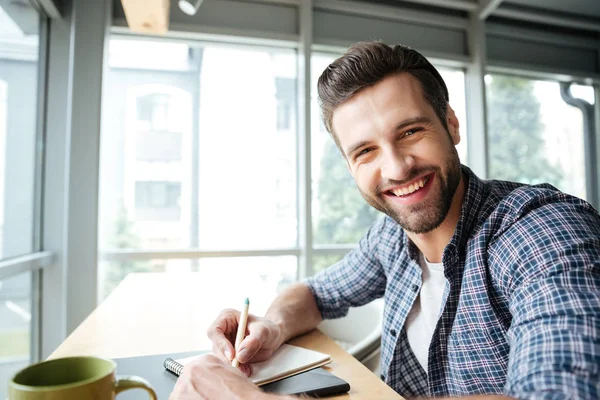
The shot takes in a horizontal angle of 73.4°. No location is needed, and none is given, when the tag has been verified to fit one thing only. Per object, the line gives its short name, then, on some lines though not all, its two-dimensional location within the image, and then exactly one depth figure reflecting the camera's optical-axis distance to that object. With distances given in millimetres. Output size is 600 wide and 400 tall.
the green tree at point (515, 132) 3811
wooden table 870
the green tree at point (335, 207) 3428
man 687
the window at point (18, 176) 2143
